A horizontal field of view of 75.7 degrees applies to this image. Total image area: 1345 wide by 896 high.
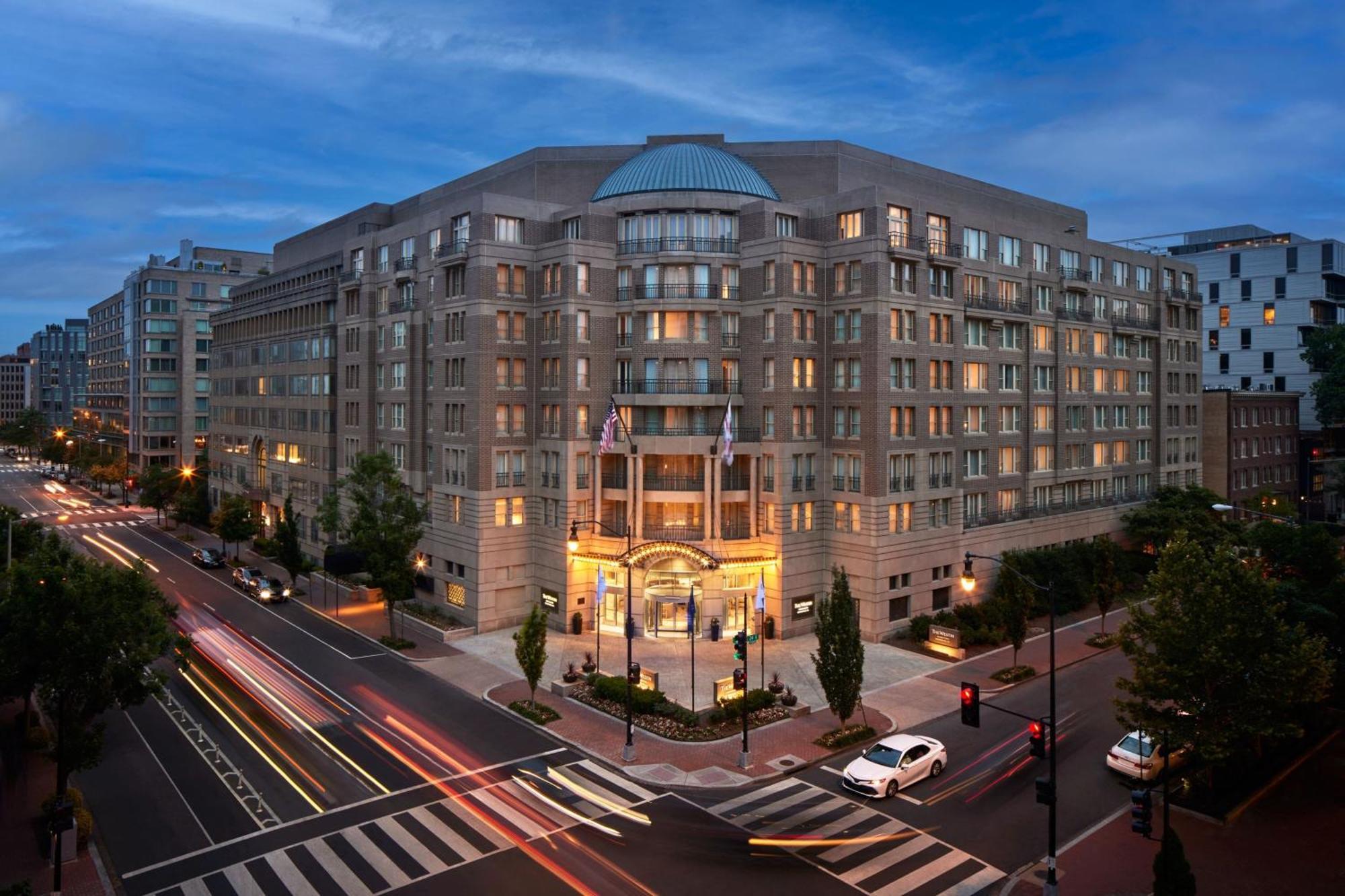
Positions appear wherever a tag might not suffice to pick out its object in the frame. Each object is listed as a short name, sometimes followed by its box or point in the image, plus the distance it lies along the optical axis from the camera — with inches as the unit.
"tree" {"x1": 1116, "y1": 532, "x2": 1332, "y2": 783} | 987.9
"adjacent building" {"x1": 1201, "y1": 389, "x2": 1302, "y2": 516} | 3102.9
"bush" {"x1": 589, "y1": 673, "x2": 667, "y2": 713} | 1434.5
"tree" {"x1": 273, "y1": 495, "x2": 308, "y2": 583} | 2397.9
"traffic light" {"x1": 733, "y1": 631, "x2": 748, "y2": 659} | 1279.5
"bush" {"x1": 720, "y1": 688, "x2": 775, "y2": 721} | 1411.2
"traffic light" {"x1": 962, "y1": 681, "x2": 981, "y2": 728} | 971.9
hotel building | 1959.9
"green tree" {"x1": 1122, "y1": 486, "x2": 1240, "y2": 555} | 2425.0
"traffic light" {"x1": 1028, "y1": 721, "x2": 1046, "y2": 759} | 919.7
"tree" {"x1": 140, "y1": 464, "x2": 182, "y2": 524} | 3526.1
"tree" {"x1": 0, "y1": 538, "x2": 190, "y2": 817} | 933.8
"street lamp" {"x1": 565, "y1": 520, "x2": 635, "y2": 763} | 1242.0
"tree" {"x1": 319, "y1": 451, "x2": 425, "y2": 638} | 1877.5
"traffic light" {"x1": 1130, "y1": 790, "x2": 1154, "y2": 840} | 869.2
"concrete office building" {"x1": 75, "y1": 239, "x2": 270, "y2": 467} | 4921.3
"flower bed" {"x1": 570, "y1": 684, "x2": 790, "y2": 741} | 1350.9
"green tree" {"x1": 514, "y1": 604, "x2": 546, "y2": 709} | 1414.9
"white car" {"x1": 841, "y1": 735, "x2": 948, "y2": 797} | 1113.4
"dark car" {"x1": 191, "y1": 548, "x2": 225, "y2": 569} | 2758.4
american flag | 1834.4
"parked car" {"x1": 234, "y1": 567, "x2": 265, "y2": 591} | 2412.6
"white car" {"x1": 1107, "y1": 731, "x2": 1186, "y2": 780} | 1154.7
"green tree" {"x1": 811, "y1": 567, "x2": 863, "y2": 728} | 1293.1
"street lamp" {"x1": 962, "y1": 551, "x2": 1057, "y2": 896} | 859.4
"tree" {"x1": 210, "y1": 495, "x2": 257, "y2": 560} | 2824.8
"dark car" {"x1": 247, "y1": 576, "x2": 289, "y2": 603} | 2292.1
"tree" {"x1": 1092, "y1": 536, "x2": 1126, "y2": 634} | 1937.7
